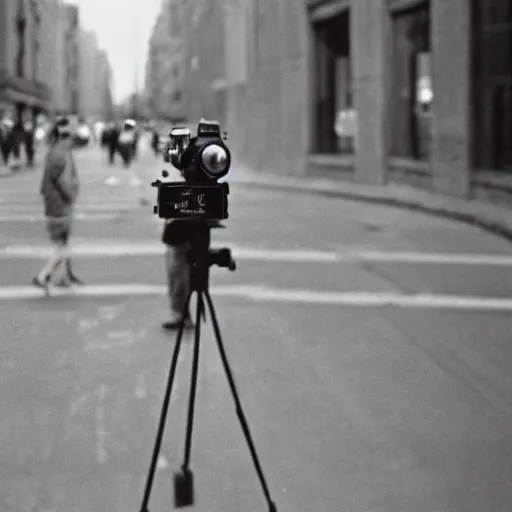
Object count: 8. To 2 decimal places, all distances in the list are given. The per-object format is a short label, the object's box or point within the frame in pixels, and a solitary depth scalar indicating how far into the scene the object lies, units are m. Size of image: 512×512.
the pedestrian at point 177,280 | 8.62
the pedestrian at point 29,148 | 43.47
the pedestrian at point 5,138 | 41.62
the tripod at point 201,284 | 4.32
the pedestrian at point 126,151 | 43.87
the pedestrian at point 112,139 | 46.14
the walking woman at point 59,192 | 10.45
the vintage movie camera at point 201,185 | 4.19
